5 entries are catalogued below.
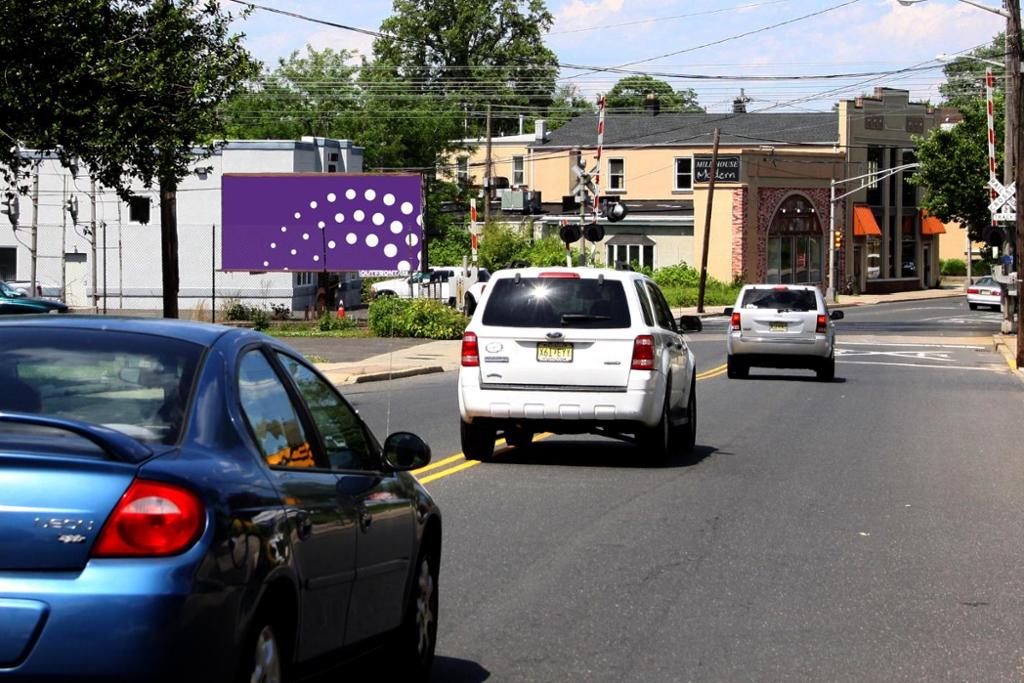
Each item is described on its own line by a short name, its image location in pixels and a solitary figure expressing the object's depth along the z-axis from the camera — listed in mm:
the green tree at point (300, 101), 96875
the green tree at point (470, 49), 105812
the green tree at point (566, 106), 120181
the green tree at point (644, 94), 131875
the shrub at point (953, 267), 114188
